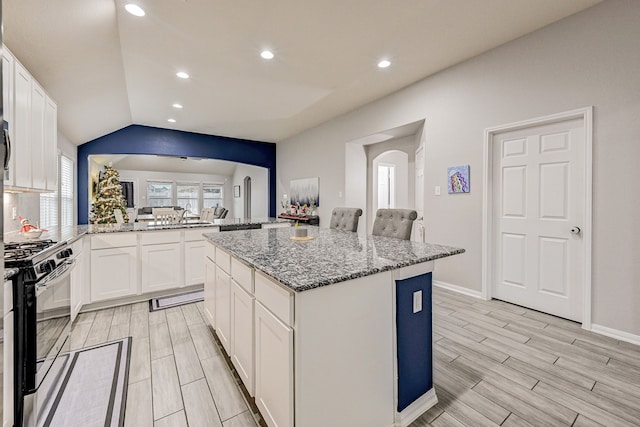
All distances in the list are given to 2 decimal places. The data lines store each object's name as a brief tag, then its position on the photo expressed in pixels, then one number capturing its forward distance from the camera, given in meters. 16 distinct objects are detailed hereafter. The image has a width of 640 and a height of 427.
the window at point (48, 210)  3.69
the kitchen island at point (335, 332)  1.21
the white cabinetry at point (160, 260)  3.37
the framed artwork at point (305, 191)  6.21
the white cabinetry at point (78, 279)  2.63
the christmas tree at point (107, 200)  4.80
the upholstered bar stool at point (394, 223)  2.42
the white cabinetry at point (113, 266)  3.10
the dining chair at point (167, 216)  3.98
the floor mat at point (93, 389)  1.60
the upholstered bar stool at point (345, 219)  3.16
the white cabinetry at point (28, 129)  1.98
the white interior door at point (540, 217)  2.75
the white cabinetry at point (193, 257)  3.65
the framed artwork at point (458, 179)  3.48
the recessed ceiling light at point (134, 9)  2.43
